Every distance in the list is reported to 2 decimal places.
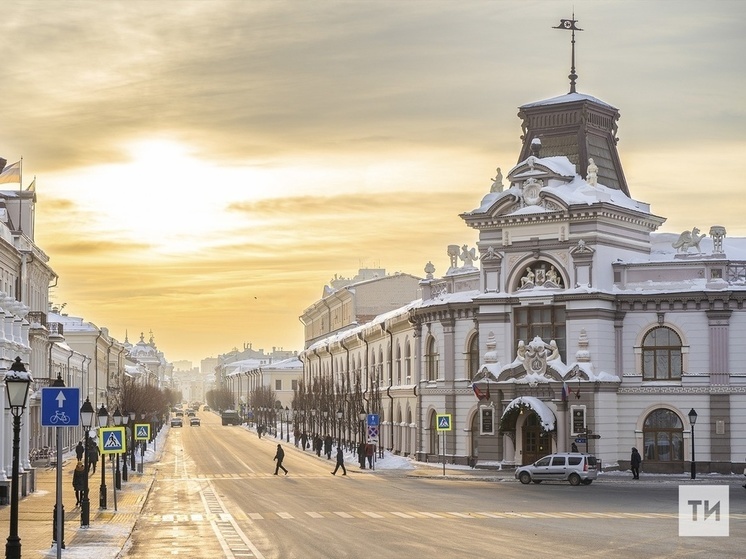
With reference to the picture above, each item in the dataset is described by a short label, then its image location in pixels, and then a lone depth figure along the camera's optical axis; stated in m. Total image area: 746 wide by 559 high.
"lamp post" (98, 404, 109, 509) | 42.53
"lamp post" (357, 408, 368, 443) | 75.38
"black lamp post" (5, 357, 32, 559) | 25.08
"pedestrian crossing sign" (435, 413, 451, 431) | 62.98
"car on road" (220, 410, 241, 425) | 182.62
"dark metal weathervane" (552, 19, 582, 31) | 71.00
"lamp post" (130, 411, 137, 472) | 68.31
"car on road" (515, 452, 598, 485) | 55.16
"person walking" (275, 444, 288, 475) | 65.50
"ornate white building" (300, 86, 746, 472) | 62.25
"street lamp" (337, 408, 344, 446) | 87.25
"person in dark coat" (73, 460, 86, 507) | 37.56
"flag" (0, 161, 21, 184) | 72.06
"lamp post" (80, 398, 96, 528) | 35.50
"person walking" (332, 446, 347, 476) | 65.06
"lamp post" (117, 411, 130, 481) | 57.61
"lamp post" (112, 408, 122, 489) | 46.12
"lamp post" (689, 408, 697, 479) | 58.83
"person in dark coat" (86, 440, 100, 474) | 63.02
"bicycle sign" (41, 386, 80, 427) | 25.77
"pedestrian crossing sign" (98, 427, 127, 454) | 38.81
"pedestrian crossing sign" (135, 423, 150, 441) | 58.41
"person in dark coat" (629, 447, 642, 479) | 58.72
